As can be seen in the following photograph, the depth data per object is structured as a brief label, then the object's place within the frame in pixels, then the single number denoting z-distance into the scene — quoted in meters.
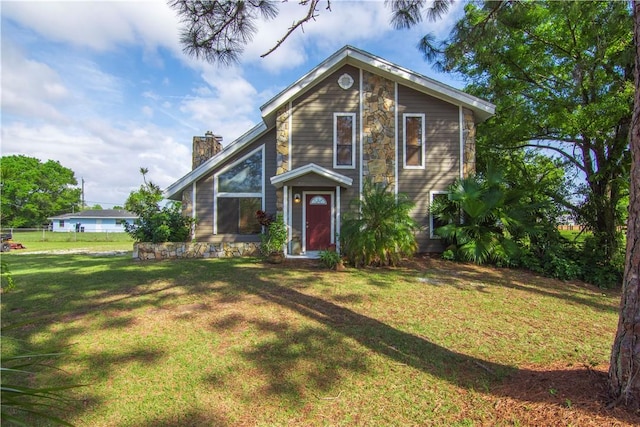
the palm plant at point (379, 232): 8.60
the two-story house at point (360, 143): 11.30
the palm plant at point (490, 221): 9.13
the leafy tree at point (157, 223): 11.00
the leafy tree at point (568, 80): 7.00
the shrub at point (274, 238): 10.13
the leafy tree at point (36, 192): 45.91
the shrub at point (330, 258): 8.60
